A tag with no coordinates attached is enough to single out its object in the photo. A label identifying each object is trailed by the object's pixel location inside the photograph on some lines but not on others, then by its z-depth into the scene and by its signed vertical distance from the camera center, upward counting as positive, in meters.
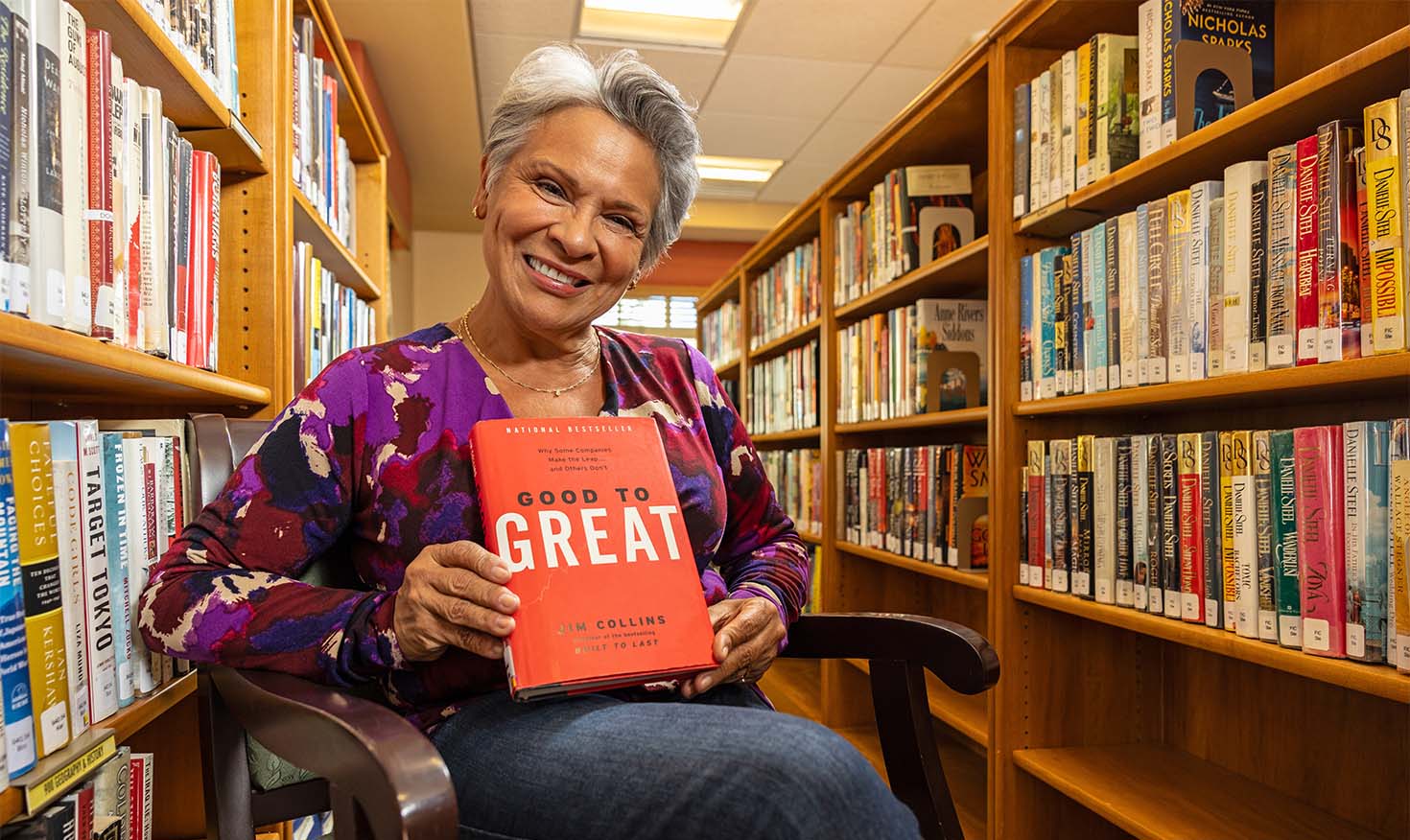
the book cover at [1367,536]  1.12 -0.17
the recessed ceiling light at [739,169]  5.46 +1.47
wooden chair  0.61 -0.27
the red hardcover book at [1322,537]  1.18 -0.18
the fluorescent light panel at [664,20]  3.56 +1.56
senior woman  0.75 -0.13
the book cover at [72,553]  0.85 -0.12
